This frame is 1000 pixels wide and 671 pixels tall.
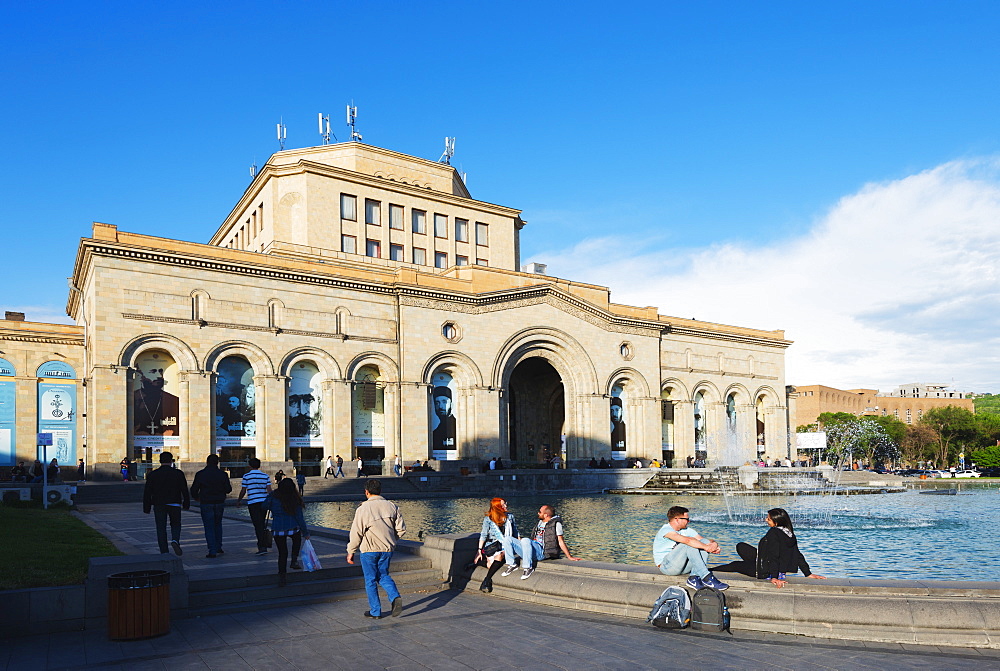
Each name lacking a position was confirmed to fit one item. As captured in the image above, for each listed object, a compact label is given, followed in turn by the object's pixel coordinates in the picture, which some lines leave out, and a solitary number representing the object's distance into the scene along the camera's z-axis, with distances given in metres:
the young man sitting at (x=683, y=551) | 9.38
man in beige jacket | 9.73
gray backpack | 8.97
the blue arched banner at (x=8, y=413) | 37.50
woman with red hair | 11.62
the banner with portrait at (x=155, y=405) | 33.75
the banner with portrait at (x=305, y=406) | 38.19
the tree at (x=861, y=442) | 78.12
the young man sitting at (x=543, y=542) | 11.41
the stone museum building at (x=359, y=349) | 34.28
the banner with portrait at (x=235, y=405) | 35.94
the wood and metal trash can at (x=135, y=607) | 8.84
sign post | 24.23
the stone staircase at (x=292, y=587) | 10.62
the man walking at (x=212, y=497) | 13.54
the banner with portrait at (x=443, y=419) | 42.69
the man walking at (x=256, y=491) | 14.02
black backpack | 8.85
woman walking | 11.41
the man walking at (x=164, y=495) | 13.27
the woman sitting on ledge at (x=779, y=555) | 9.45
